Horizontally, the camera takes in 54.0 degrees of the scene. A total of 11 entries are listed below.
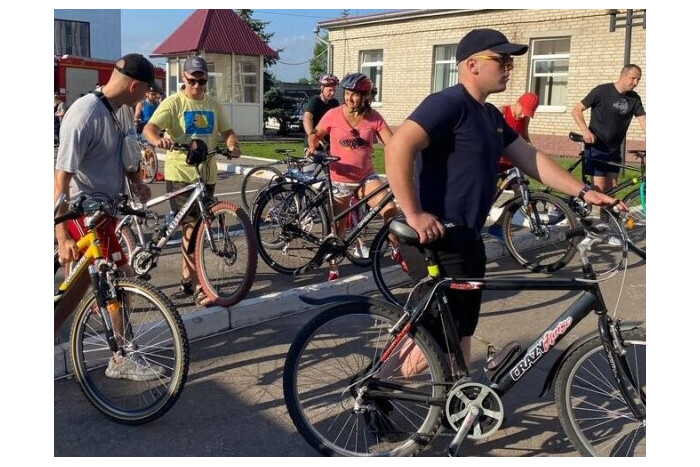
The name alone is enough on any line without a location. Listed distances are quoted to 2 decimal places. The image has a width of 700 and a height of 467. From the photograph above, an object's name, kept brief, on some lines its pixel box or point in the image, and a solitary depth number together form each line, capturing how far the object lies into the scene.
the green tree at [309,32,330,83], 58.40
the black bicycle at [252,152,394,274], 6.18
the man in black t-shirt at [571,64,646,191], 8.17
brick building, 17.08
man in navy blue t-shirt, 3.06
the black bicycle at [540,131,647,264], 6.71
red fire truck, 27.12
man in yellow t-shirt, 5.30
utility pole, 11.98
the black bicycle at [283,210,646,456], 3.09
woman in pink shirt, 6.27
